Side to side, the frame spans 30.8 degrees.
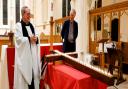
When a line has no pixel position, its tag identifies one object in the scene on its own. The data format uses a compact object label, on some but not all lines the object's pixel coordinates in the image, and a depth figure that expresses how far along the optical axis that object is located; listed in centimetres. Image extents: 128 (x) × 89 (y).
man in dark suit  553
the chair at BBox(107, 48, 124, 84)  611
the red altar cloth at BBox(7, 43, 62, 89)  438
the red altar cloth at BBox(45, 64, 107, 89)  283
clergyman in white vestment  390
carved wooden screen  695
